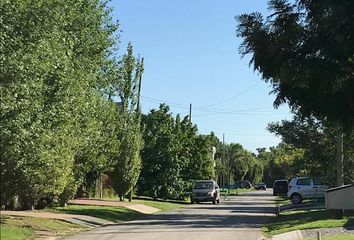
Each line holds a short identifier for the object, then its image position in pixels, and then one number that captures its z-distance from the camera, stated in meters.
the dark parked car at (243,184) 115.06
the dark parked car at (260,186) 112.56
